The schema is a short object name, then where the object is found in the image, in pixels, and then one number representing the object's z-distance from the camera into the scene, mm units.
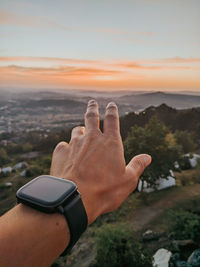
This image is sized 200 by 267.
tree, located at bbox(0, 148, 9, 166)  33134
